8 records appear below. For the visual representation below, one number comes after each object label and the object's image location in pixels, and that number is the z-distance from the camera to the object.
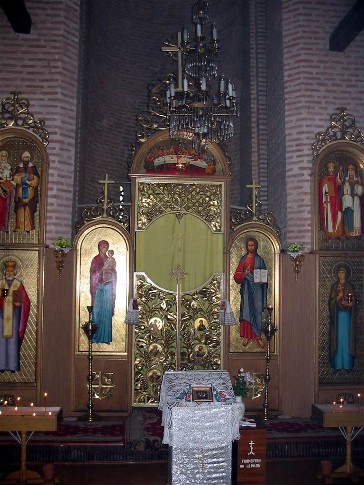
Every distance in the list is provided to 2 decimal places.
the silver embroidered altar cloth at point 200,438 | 5.54
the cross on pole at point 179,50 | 6.26
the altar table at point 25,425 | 5.95
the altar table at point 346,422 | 6.19
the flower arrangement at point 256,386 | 8.20
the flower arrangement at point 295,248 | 8.02
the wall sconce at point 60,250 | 7.78
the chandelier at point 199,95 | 6.25
